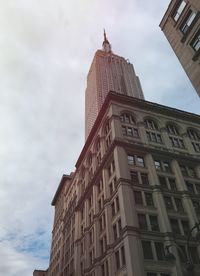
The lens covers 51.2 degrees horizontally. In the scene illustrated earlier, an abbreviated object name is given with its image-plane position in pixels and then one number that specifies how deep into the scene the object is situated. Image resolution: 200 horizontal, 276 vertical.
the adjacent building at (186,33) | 20.76
